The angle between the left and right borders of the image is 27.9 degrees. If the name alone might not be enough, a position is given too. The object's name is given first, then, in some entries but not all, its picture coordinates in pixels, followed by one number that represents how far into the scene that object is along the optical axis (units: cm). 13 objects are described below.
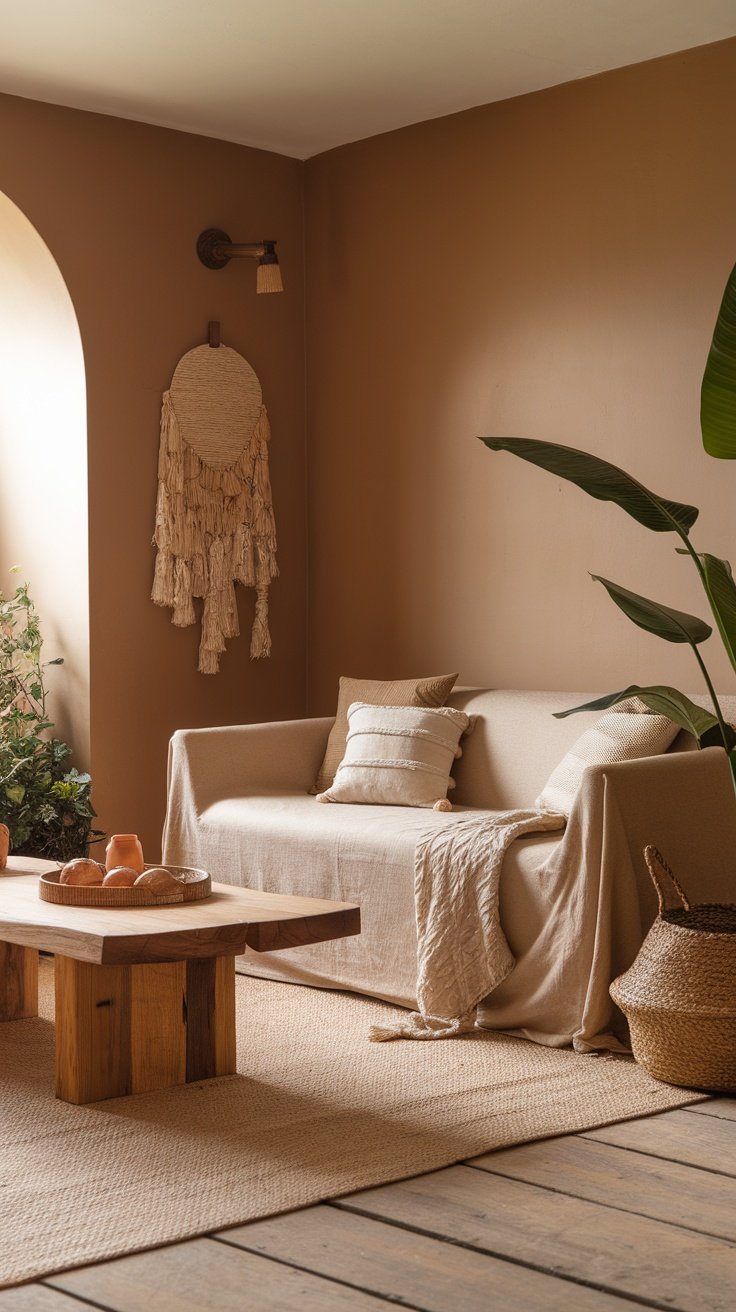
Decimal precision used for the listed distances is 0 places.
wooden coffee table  279
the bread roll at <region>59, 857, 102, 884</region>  312
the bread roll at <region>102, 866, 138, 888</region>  311
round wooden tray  306
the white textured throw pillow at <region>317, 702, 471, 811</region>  415
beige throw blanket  344
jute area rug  232
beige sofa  328
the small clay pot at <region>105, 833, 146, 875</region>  323
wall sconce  475
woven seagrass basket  296
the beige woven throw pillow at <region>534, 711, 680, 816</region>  368
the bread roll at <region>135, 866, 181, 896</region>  306
